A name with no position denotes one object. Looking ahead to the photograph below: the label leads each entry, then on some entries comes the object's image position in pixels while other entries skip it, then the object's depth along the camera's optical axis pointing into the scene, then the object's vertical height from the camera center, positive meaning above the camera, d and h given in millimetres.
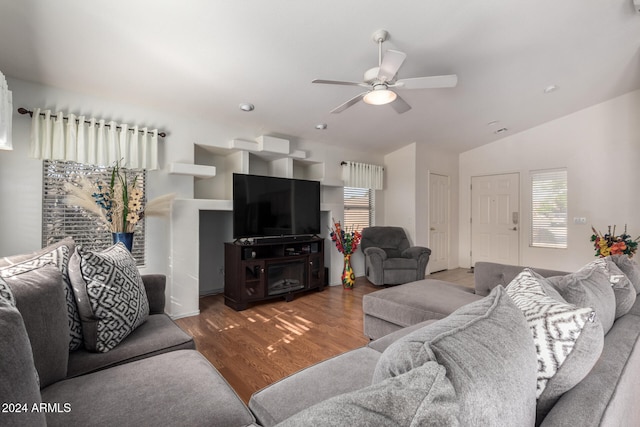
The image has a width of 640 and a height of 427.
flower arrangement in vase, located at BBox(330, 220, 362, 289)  4684 -483
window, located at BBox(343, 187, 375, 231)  5266 +111
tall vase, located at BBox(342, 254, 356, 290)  4613 -971
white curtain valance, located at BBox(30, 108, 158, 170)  2635 +706
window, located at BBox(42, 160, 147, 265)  2717 -4
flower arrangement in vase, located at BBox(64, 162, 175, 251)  2564 +101
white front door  5539 -81
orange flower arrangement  3633 -395
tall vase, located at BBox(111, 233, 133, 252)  2641 -220
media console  3598 -728
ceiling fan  2332 +1096
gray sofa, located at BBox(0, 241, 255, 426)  936 -662
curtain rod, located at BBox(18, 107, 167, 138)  2521 +888
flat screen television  3638 +100
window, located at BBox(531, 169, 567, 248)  5012 +103
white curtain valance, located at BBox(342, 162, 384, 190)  5086 +698
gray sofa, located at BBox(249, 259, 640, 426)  484 -331
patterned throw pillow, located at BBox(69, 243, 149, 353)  1403 -423
